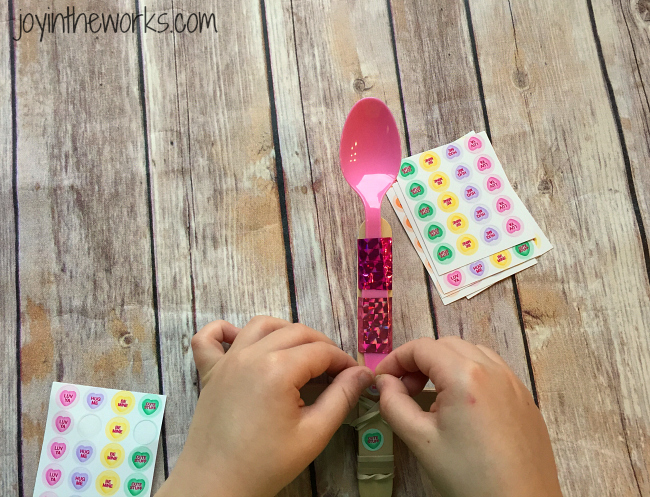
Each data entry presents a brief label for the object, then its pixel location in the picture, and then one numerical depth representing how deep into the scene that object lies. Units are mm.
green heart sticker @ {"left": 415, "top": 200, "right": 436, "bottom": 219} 331
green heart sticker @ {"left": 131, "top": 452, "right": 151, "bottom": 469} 309
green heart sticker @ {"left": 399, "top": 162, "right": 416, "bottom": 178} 336
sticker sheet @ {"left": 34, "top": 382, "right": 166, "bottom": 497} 308
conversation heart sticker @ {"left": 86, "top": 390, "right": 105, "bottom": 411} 318
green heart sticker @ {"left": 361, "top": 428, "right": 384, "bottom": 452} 289
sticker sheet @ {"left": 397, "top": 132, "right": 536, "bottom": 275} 326
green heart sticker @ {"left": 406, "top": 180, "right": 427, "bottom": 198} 334
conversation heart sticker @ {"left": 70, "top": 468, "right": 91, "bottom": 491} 307
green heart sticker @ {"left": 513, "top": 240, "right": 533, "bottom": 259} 326
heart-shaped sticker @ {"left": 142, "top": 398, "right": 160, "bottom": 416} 316
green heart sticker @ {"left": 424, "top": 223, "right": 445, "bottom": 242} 329
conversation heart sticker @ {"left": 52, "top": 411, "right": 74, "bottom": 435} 315
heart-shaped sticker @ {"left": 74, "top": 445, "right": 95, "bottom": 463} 310
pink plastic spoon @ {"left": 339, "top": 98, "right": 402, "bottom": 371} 319
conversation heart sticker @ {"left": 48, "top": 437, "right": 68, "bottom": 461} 312
